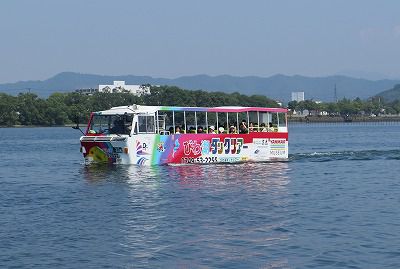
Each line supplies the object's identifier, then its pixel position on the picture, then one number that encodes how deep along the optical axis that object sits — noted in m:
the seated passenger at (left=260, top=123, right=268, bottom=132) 53.38
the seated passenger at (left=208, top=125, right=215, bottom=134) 49.94
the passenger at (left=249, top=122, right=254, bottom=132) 52.53
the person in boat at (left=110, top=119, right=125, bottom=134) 45.88
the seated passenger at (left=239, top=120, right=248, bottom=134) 51.68
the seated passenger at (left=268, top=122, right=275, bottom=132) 53.91
